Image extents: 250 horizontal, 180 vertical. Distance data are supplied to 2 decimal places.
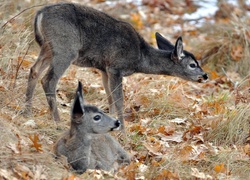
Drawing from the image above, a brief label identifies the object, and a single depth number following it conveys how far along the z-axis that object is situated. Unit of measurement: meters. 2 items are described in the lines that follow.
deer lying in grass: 15.74
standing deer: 19.17
